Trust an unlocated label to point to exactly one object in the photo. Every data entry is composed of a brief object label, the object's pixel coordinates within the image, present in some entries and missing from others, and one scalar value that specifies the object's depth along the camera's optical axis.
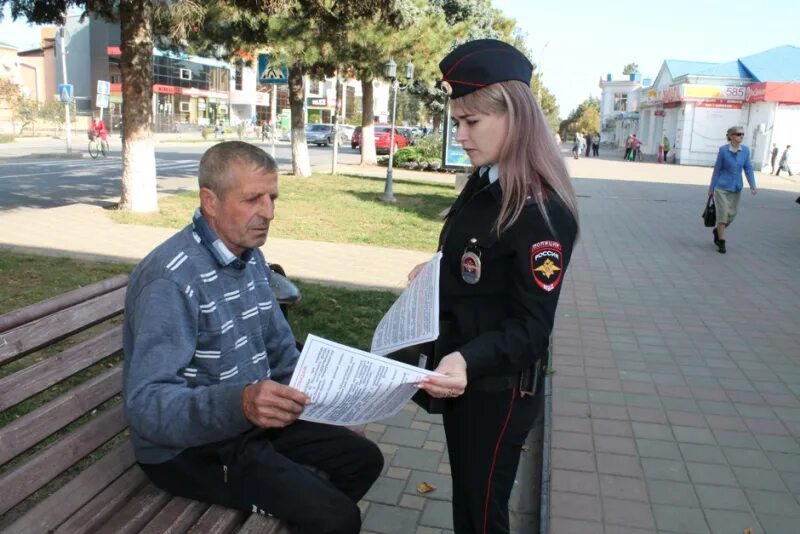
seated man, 1.92
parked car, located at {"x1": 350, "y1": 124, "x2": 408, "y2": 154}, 34.88
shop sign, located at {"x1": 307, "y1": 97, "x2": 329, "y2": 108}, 73.88
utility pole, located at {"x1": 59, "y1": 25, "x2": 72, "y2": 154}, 26.51
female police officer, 1.87
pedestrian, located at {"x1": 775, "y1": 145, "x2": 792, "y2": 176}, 34.23
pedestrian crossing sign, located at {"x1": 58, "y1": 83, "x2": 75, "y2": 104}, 27.57
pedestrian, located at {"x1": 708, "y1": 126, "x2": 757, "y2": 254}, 10.33
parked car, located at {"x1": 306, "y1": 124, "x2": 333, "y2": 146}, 44.96
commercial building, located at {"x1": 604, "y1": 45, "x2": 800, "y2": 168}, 36.38
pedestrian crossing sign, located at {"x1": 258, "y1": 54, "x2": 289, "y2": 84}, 15.28
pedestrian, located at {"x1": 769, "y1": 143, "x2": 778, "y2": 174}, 35.06
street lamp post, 14.95
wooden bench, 2.02
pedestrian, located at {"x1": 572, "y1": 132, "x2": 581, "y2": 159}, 46.36
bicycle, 27.16
